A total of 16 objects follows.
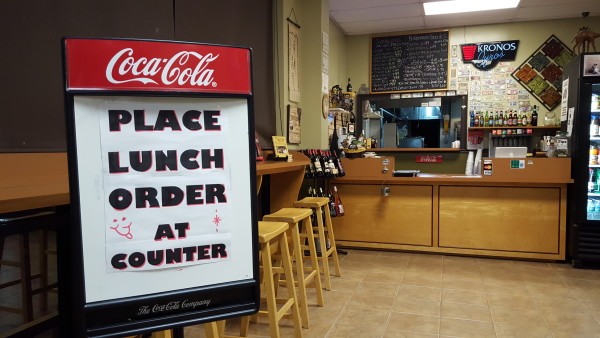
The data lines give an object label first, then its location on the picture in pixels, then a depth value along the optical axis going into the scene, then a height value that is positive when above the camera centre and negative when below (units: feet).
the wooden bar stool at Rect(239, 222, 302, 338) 6.94 -2.42
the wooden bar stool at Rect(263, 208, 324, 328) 8.55 -2.33
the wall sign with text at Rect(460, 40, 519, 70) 19.58 +4.11
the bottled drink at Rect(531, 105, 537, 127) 19.15 +0.91
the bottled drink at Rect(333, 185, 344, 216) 13.80 -2.11
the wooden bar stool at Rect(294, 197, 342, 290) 10.91 -2.39
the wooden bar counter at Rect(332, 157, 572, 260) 13.34 -2.40
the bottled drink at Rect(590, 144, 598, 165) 13.11 -0.61
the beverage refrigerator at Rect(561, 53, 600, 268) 12.85 -1.00
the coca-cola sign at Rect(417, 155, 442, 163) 20.72 -0.96
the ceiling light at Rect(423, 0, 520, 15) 16.72 +5.52
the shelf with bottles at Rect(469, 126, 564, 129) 18.80 +0.48
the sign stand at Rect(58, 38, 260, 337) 3.26 -0.34
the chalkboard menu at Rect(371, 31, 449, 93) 20.38 +3.91
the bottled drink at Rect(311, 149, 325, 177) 13.29 -0.77
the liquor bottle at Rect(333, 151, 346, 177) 14.24 -0.86
